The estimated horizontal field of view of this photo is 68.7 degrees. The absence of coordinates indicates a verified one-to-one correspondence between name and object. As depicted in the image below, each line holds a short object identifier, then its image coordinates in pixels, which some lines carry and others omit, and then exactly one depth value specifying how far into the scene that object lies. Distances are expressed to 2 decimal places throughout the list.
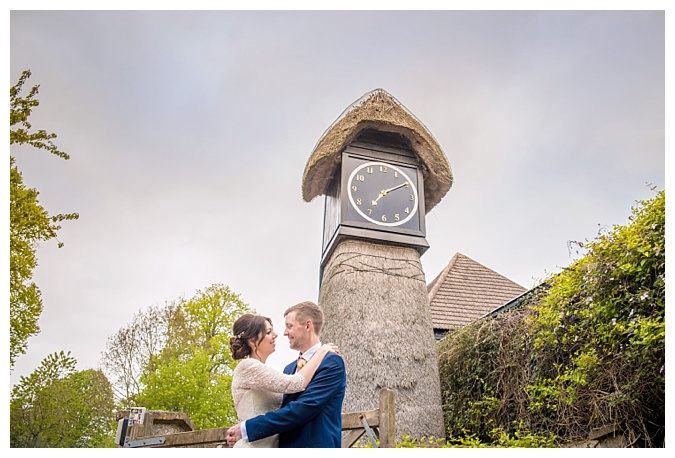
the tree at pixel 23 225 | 3.70
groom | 1.39
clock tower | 3.84
